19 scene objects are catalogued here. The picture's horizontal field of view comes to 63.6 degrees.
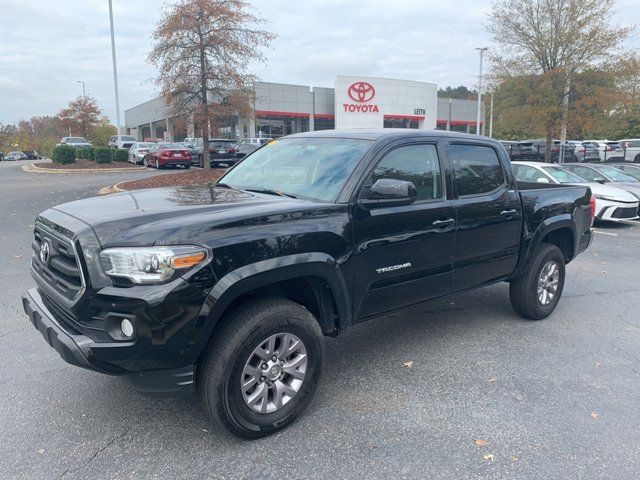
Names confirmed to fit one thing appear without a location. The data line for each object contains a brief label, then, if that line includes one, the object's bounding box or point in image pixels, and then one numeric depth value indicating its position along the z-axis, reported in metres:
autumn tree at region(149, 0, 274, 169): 16.53
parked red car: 25.86
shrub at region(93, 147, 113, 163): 26.48
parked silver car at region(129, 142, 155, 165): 29.53
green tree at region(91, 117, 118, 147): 48.53
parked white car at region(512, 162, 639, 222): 11.45
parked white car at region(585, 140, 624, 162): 32.69
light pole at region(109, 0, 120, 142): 26.63
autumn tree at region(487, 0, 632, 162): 18.51
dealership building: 44.12
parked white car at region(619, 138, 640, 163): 32.09
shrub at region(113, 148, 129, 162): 27.27
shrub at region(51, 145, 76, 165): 26.48
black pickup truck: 2.72
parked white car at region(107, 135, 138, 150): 33.54
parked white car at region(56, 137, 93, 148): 39.29
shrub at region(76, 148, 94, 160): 27.58
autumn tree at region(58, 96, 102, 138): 44.19
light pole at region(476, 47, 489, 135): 22.19
